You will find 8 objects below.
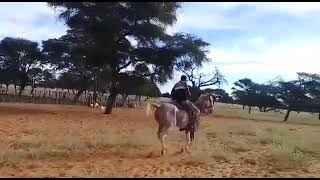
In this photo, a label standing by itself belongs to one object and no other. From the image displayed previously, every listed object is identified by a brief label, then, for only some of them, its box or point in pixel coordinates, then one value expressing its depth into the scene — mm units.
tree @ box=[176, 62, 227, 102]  23996
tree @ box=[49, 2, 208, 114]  17724
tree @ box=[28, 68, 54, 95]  33514
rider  7269
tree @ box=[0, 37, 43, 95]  31244
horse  6974
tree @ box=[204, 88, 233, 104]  56205
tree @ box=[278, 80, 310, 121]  34271
